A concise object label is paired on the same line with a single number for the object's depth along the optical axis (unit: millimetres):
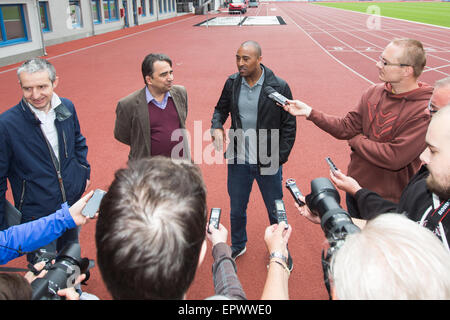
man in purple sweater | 2875
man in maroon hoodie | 2092
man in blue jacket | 2197
